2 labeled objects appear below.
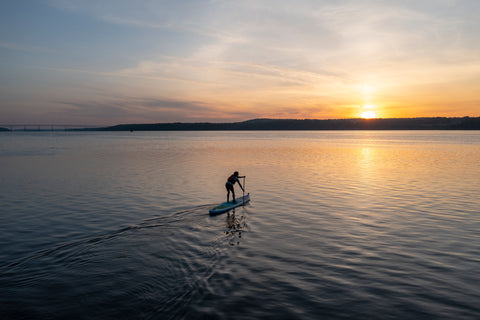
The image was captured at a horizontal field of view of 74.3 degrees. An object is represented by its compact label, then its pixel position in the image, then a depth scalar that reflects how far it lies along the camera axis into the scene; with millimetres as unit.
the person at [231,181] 23578
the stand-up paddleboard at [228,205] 21261
